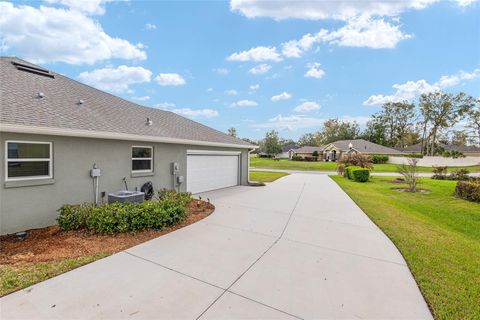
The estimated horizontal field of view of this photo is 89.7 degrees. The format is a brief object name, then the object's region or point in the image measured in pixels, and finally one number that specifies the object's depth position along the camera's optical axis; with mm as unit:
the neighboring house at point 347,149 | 46906
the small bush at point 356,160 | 22575
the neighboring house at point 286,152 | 72188
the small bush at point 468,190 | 11102
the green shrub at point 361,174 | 19016
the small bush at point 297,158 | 50406
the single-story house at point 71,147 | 5723
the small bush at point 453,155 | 37062
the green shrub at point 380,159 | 41662
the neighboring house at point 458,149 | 49059
